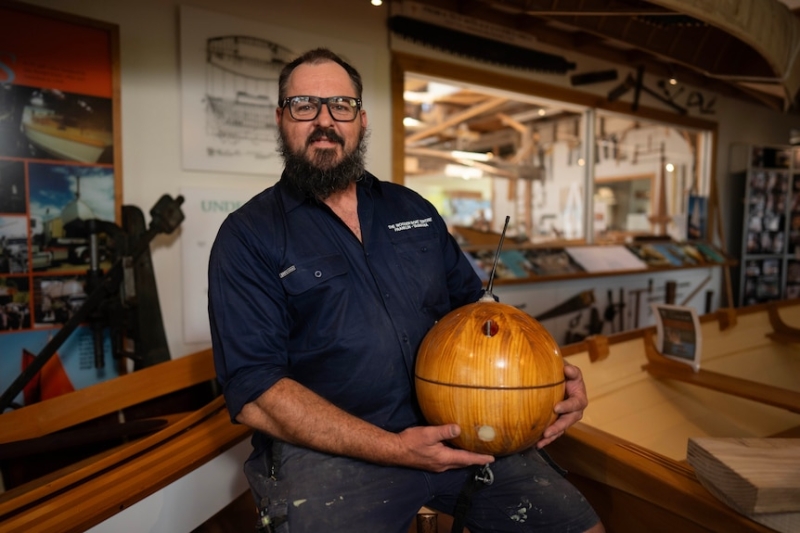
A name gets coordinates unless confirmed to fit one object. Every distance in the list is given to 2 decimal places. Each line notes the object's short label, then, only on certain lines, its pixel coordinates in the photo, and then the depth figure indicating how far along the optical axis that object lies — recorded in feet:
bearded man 4.16
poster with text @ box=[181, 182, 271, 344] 10.31
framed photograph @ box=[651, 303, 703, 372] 8.57
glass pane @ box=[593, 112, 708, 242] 23.09
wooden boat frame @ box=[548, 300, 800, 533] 4.17
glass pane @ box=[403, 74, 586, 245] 24.11
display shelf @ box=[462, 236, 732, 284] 14.55
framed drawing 10.22
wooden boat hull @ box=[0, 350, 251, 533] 4.88
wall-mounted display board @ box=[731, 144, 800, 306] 22.57
